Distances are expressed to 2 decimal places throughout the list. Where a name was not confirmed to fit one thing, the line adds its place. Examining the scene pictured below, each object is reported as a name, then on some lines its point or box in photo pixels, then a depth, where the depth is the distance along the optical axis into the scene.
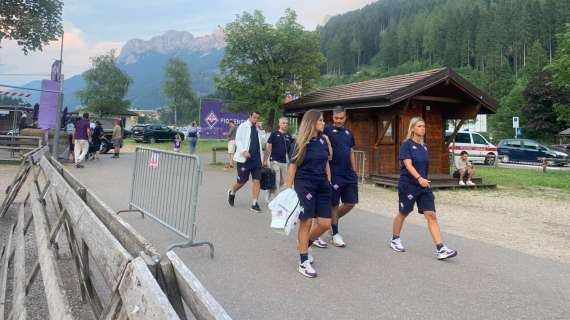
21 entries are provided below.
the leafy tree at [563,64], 23.55
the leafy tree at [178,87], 87.61
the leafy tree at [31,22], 19.80
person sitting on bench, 14.46
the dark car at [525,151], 29.88
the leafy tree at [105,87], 69.38
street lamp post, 15.49
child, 23.61
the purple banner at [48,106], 16.19
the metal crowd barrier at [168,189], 5.68
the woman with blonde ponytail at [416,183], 5.80
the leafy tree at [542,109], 51.16
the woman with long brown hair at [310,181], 5.08
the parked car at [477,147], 25.41
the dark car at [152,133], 39.44
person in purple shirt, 16.61
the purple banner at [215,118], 25.14
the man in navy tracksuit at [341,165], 6.16
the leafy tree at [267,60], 20.20
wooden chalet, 13.76
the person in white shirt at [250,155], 8.80
